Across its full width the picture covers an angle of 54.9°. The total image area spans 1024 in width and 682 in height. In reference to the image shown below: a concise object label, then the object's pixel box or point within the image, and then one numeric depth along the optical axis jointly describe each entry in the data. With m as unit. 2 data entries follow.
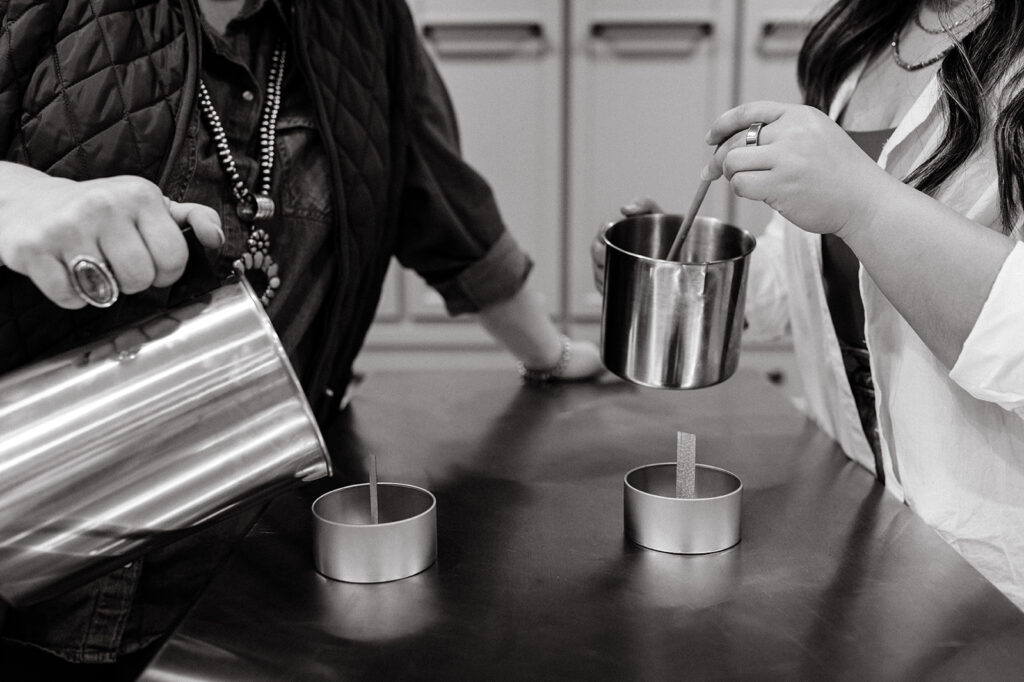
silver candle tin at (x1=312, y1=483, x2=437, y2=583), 0.63
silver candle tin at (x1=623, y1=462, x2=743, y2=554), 0.67
